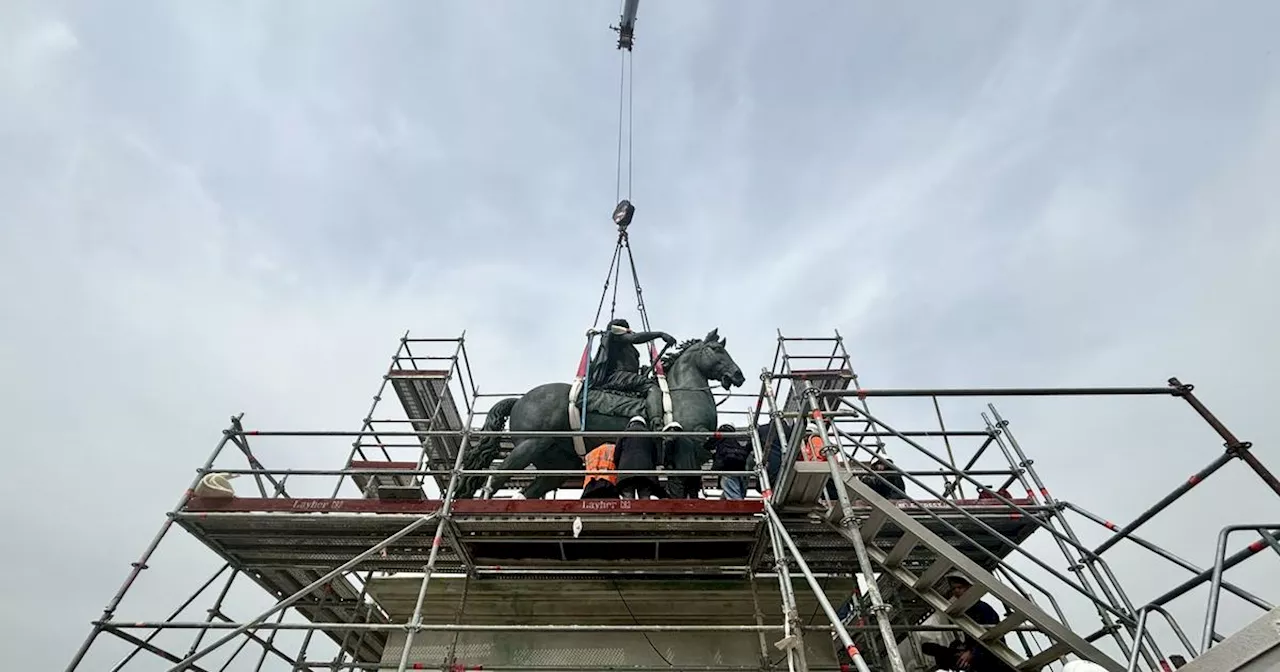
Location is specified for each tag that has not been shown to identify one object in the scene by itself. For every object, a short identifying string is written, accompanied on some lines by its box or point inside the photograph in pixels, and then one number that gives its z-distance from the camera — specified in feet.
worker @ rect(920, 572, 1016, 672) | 21.38
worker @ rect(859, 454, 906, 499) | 26.63
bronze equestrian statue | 30.71
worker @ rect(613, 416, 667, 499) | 26.23
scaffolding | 19.56
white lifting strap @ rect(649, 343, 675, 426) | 30.07
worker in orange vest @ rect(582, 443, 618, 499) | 26.12
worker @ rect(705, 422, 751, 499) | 29.17
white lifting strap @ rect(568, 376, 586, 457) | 32.07
